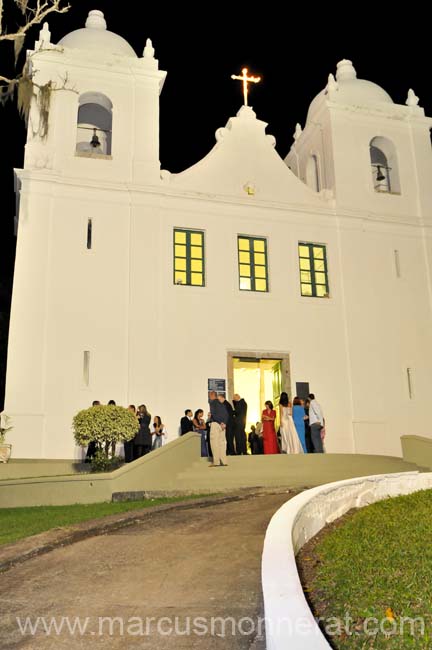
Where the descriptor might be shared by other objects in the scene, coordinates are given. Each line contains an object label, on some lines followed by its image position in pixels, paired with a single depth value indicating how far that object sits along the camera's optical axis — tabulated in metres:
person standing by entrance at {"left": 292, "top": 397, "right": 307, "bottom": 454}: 14.48
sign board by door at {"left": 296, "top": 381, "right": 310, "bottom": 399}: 16.97
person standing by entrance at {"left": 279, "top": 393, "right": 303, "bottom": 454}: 14.18
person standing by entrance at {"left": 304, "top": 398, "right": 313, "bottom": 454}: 14.68
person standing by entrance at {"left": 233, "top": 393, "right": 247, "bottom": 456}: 14.04
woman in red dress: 14.22
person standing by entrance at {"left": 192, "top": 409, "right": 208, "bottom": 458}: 13.85
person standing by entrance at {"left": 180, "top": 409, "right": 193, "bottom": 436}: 14.14
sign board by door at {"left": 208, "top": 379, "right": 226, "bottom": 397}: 16.38
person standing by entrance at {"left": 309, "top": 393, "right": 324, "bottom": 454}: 14.33
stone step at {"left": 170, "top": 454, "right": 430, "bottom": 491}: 11.73
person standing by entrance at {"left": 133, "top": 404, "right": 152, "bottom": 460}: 13.42
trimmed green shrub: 12.27
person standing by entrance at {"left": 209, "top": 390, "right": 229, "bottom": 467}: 12.52
